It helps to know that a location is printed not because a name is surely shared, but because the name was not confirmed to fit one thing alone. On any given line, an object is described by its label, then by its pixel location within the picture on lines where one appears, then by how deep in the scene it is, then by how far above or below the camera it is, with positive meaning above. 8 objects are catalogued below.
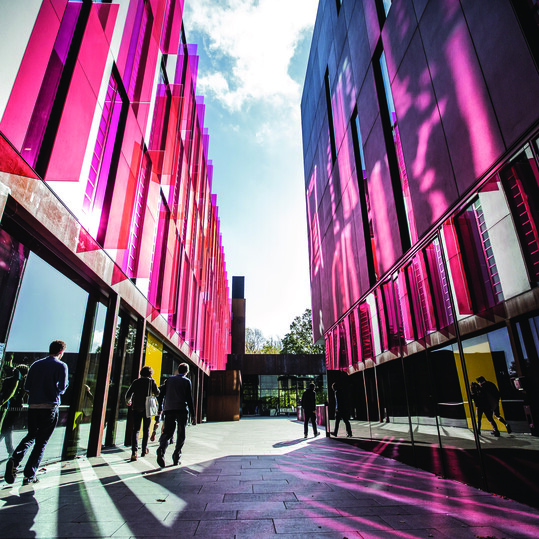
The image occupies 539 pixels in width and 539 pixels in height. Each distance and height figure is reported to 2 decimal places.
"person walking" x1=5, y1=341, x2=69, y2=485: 4.52 -0.05
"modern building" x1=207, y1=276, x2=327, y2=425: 32.59 +1.49
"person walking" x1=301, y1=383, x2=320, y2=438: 11.79 -0.29
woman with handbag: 6.88 -0.03
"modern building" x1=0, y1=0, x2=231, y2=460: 4.45 +3.48
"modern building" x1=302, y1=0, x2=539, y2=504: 4.22 +2.56
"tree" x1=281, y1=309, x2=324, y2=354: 51.78 +8.36
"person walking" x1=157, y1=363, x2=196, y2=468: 6.28 -0.16
